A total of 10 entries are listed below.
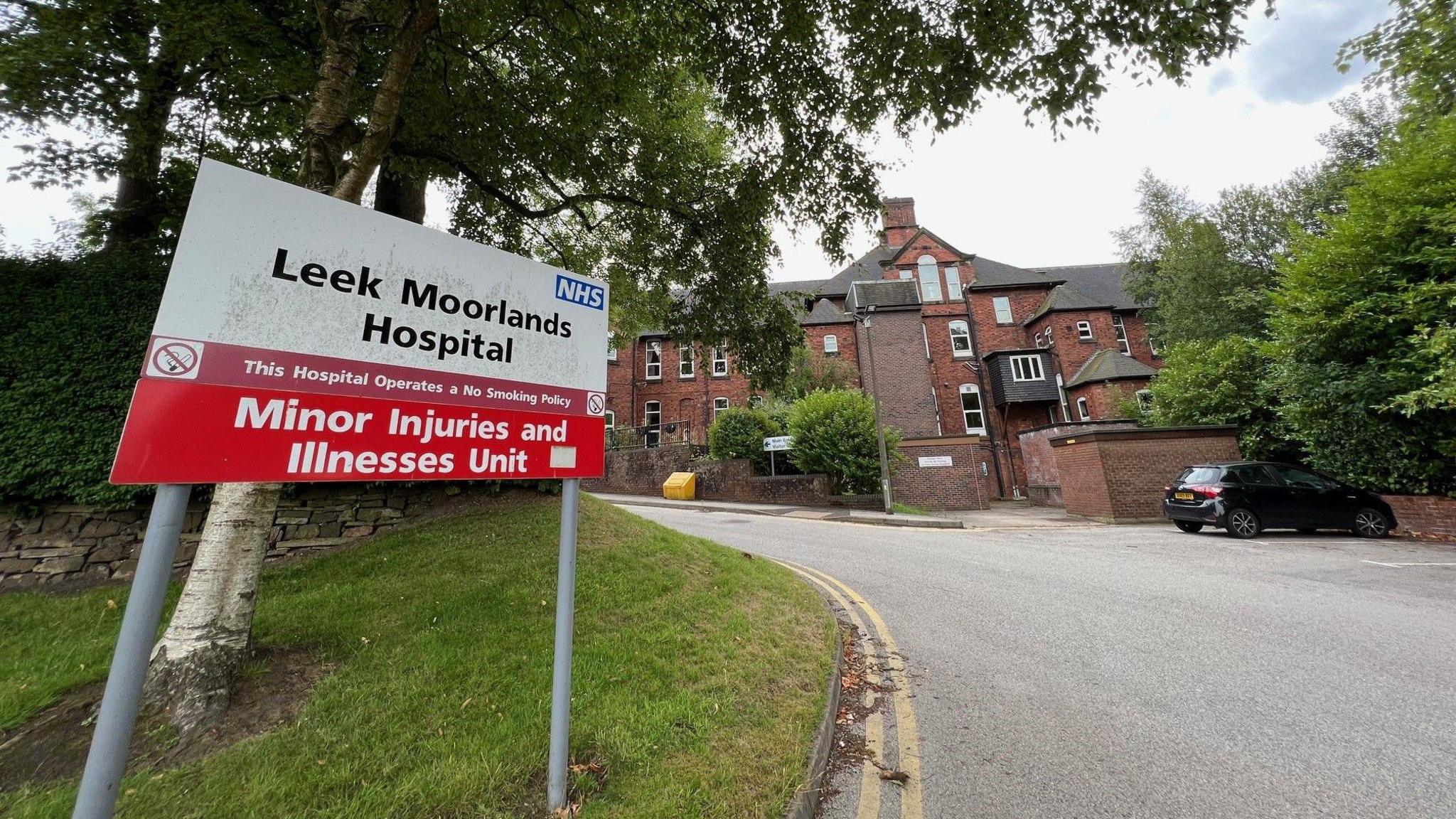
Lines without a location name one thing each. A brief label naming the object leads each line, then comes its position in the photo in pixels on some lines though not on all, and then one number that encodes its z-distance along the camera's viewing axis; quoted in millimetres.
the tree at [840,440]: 18359
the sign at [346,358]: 1805
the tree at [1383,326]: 10234
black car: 10883
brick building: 25562
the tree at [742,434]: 20625
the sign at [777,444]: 18891
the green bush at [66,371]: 5301
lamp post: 16172
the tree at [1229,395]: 15080
